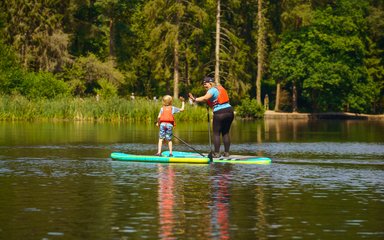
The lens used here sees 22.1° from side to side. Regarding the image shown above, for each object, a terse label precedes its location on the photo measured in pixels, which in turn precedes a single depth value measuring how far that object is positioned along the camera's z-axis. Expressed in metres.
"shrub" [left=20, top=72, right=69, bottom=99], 72.44
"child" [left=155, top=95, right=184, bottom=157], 27.28
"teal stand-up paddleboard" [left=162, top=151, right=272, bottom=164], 25.91
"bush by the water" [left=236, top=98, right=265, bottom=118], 80.98
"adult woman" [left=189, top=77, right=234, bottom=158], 26.98
